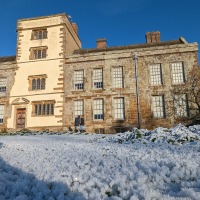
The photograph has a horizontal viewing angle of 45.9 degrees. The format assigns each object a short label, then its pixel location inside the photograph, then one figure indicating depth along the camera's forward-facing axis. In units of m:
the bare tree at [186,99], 21.78
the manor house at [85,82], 23.23
